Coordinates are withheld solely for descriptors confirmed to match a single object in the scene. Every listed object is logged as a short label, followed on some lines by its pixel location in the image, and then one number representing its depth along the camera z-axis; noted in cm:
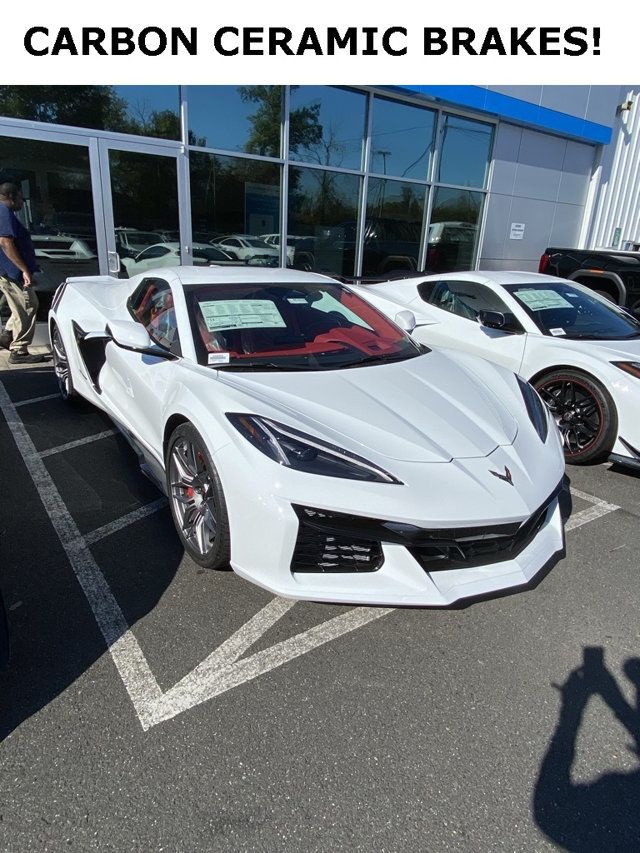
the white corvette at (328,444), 200
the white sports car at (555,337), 369
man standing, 569
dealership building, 694
